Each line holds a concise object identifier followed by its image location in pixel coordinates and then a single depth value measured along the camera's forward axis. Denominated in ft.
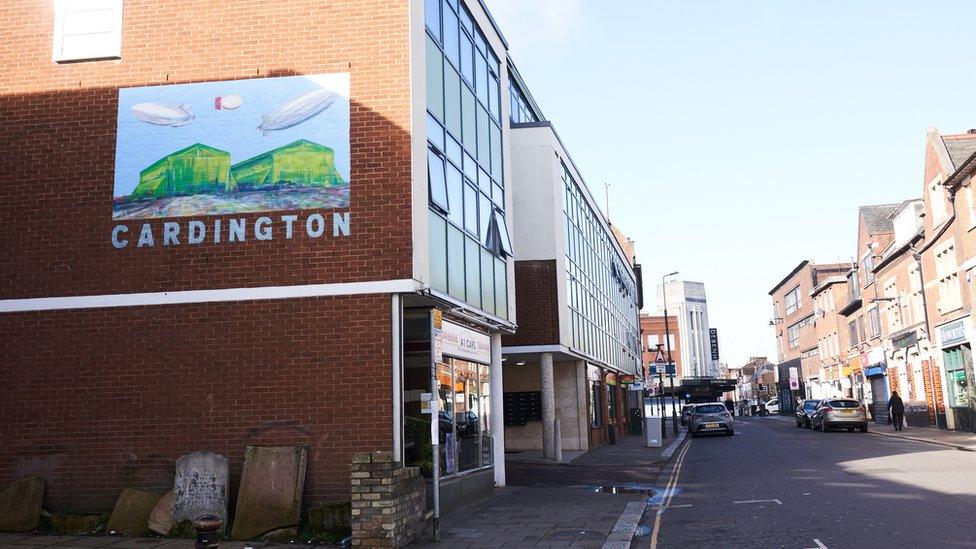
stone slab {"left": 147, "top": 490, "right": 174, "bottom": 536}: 37.06
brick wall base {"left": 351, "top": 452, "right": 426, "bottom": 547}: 34.42
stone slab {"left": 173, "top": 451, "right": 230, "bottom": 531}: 37.50
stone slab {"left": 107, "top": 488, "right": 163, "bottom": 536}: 37.68
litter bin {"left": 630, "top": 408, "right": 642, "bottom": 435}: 151.23
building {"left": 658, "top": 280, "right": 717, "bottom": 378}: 415.23
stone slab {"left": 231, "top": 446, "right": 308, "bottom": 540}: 36.60
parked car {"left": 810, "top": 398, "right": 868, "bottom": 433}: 120.67
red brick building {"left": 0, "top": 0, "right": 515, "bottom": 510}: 40.32
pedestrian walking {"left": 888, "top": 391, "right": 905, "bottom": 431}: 119.96
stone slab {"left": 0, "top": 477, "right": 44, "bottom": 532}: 38.78
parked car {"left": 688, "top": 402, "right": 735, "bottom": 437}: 131.03
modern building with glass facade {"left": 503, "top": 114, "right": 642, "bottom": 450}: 85.92
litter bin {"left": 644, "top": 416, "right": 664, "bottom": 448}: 102.22
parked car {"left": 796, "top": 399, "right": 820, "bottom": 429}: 139.57
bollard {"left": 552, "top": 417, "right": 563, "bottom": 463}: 80.12
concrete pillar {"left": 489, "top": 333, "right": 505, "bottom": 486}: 60.39
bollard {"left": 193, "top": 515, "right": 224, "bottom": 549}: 21.77
